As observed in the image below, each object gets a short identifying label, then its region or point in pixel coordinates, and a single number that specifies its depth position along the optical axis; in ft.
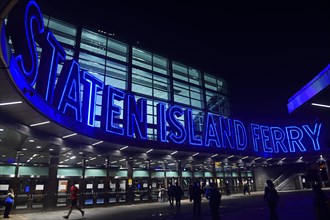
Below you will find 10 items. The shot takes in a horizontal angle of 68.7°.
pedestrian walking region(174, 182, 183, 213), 54.34
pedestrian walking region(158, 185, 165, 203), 88.38
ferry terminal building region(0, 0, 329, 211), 43.96
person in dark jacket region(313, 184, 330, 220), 22.99
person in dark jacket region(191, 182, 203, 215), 49.52
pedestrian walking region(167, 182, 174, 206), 56.06
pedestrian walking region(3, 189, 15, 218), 50.21
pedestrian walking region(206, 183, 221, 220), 35.22
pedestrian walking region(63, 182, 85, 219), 47.10
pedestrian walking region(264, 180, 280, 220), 35.19
